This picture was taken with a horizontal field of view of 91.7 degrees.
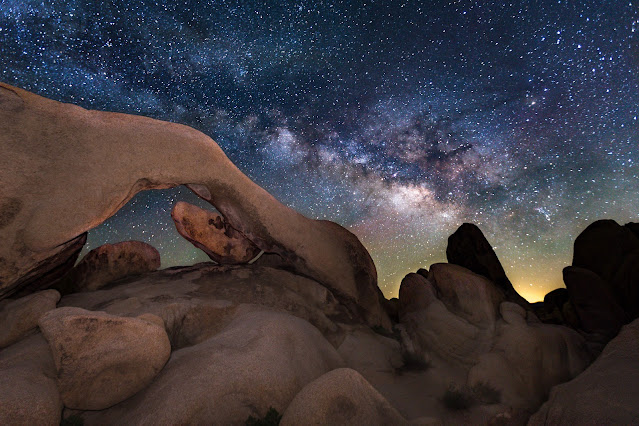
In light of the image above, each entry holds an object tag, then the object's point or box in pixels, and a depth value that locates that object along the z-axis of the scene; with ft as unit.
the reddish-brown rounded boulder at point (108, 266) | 33.83
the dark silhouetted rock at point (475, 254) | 56.37
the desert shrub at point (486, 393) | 25.41
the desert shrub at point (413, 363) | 31.17
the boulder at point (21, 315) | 22.30
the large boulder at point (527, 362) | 26.48
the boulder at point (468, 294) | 34.88
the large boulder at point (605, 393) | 15.78
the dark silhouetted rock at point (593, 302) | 40.52
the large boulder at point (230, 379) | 17.53
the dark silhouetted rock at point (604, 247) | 48.10
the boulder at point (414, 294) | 39.18
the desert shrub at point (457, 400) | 24.62
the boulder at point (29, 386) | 14.93
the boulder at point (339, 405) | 16.51
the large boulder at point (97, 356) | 18.28
